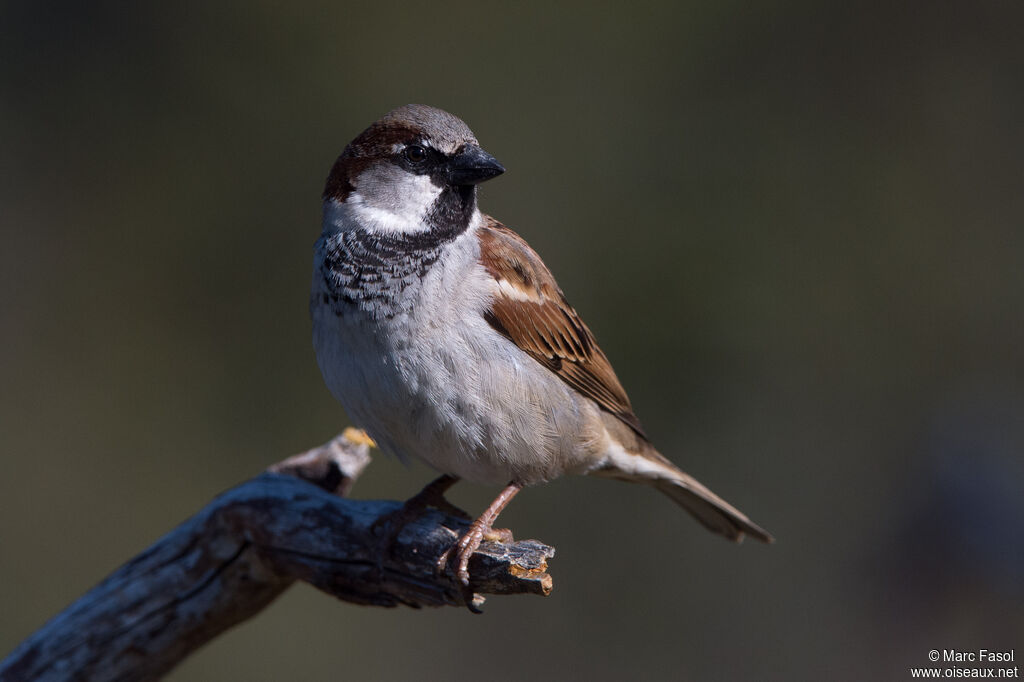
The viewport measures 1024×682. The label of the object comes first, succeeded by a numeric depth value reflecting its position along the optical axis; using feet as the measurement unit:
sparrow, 19.92
